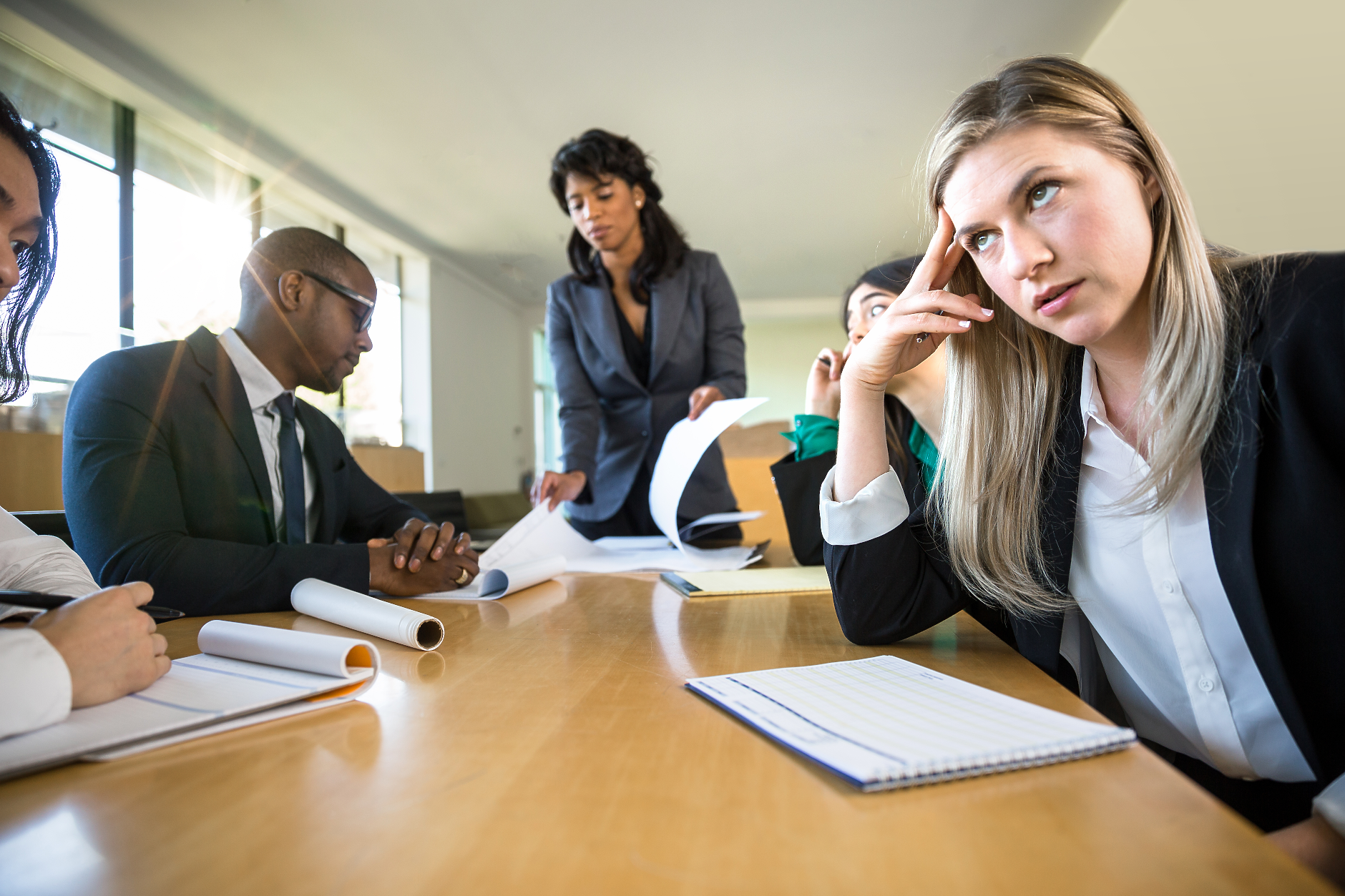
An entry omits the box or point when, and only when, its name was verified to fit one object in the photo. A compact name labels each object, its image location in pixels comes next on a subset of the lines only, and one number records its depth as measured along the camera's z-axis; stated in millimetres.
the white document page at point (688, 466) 1480
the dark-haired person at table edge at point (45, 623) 566
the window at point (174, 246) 5234
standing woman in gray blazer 2146
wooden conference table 363
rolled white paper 871
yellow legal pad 1228
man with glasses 1138
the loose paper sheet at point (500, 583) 1264
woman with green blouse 1512
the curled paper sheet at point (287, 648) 692
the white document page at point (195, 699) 523
